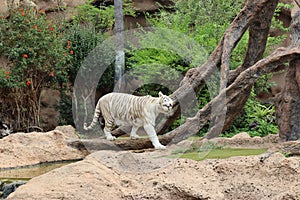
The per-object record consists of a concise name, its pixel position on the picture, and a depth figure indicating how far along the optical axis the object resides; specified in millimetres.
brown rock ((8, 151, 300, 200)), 11656
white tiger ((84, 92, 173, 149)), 18279
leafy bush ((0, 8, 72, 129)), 30527
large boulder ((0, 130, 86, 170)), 18995
